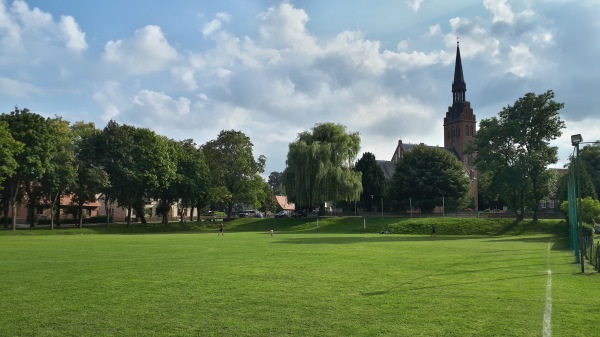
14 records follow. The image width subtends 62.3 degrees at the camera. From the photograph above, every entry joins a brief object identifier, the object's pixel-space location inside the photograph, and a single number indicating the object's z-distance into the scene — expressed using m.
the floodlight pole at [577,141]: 21.72
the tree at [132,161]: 66.06
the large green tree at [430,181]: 84.06
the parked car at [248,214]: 111.56
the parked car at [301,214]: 90.88
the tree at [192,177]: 73.75
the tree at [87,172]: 62.19
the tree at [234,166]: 83.25
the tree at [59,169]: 58.59
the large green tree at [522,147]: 60.03
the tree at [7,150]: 48.69
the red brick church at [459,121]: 133.75
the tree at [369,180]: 94.56
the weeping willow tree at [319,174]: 72.31
